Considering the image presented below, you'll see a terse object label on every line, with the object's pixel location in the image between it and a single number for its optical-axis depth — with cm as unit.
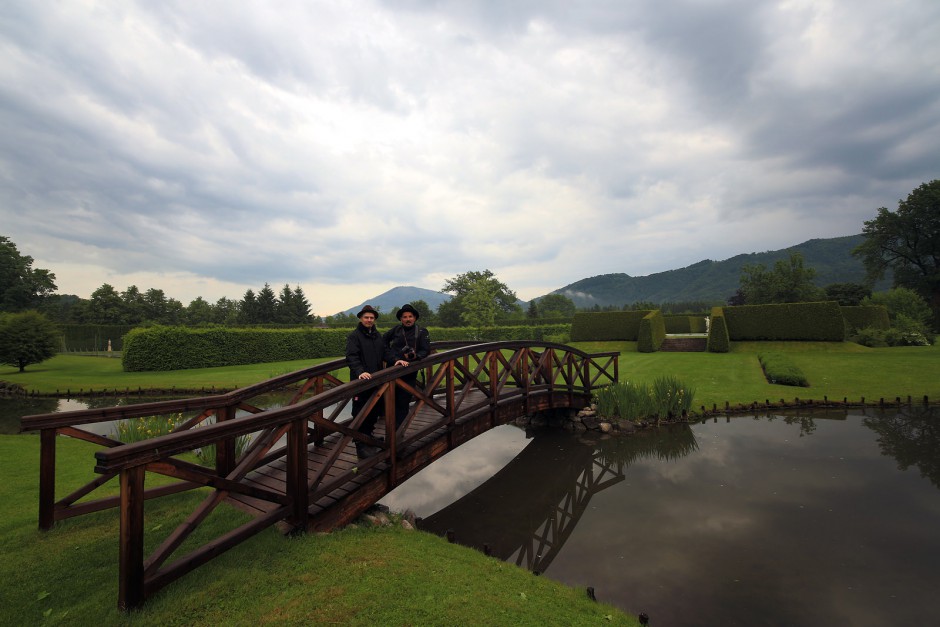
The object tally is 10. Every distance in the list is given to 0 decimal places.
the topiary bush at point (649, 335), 2619
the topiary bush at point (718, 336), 2427
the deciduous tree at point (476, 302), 5312
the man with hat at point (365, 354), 569
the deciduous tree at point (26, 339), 2089
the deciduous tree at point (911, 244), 3828
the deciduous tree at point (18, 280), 4191
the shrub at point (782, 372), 1493
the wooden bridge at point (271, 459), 291
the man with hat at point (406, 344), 629
